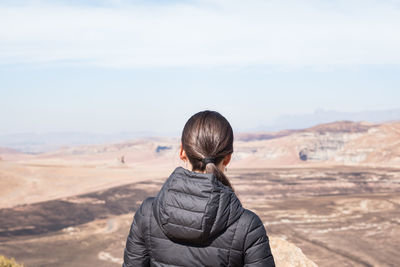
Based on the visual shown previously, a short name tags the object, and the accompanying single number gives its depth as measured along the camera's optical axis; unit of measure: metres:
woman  2.13
